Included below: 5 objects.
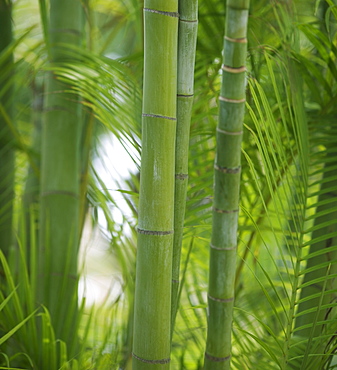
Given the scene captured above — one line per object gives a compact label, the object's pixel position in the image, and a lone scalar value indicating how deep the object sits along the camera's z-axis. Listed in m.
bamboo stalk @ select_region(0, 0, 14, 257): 3.80
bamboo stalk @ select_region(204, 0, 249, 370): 2.82
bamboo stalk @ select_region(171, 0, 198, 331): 2.93
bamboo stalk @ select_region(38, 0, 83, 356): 3.47
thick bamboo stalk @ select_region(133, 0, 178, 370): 2.89
